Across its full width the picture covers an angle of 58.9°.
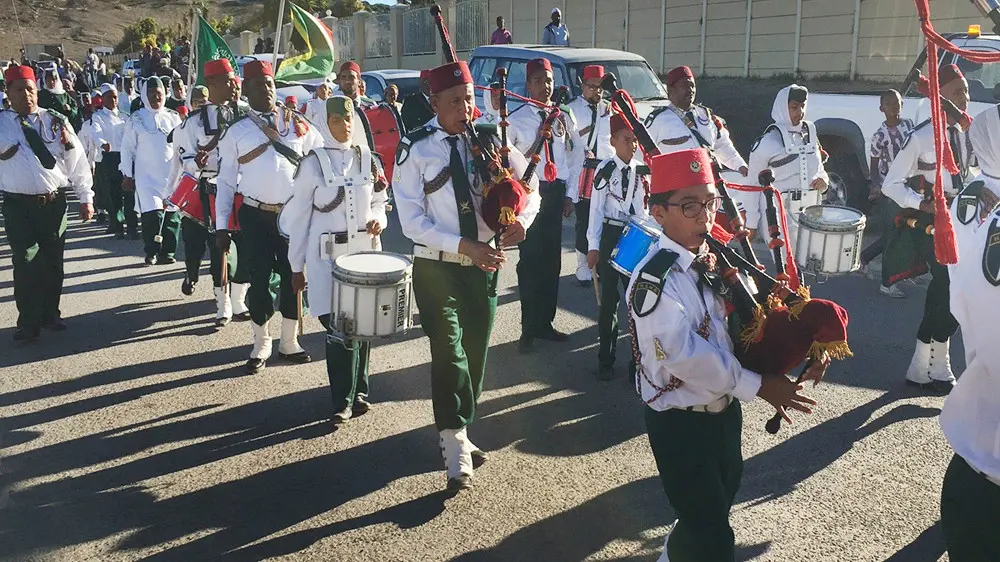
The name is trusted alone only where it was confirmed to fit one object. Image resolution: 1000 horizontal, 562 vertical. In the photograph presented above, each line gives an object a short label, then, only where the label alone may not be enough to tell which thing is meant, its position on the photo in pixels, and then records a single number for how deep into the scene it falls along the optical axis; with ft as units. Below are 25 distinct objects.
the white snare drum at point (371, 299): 16.51
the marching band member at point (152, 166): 35.01
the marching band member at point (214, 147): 23.71
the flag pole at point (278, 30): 34.62
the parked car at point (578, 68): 40.57
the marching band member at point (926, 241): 19.77
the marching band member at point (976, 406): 8.58
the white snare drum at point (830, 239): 22.49
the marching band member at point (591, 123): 27.20
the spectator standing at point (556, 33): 60.23
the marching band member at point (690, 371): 9.62
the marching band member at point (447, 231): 15.10
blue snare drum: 14.74
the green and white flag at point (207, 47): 33.76
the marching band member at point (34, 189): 24.66
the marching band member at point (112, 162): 41.68
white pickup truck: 31.89
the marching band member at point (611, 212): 20.26
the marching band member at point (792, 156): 25.58
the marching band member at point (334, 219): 18.63
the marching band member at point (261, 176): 21.16
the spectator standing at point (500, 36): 66.74
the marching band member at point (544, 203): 24.17
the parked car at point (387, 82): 52.65
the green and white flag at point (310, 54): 35.53
